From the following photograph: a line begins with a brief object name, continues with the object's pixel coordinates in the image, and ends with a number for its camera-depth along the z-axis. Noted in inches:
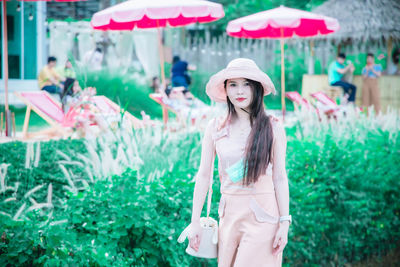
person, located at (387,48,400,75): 844.9
